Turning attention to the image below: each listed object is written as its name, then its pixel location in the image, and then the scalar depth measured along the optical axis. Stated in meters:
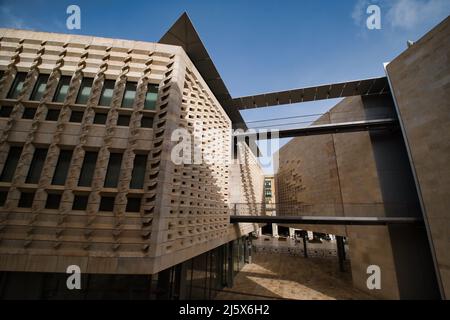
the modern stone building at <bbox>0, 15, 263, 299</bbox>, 6.53
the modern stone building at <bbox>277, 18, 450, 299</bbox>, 10.76
